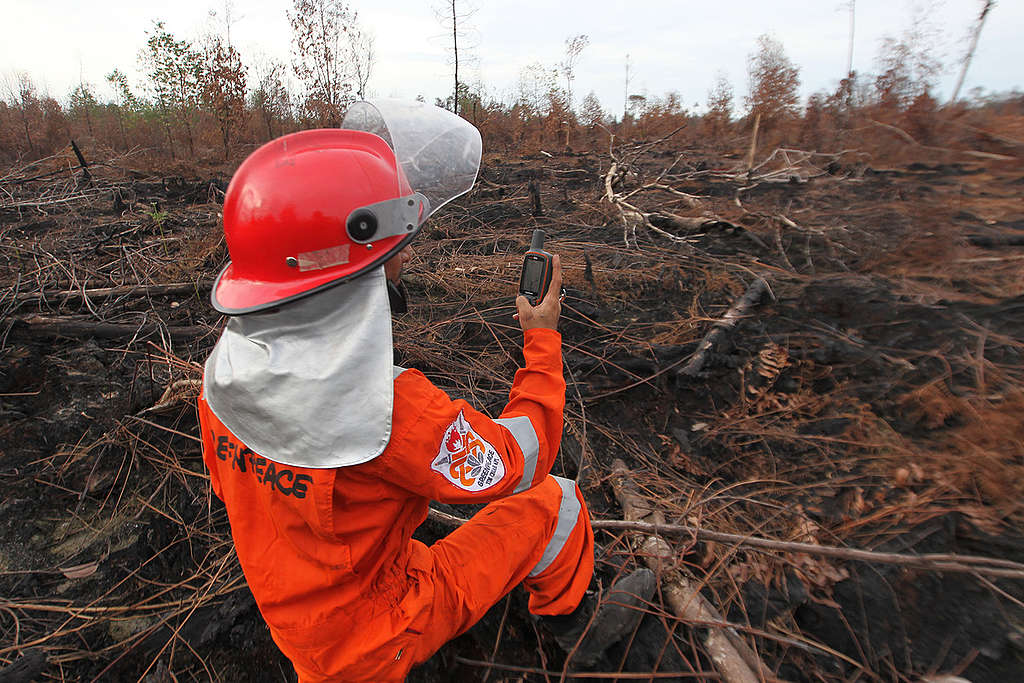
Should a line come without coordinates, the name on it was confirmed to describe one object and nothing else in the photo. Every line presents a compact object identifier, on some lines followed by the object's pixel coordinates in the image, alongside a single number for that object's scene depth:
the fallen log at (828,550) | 1.36
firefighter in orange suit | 1.02
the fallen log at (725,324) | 3.01
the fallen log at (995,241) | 3.54
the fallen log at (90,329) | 3.22
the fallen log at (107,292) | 3.48
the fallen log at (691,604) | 1.50
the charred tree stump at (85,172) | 6.81
